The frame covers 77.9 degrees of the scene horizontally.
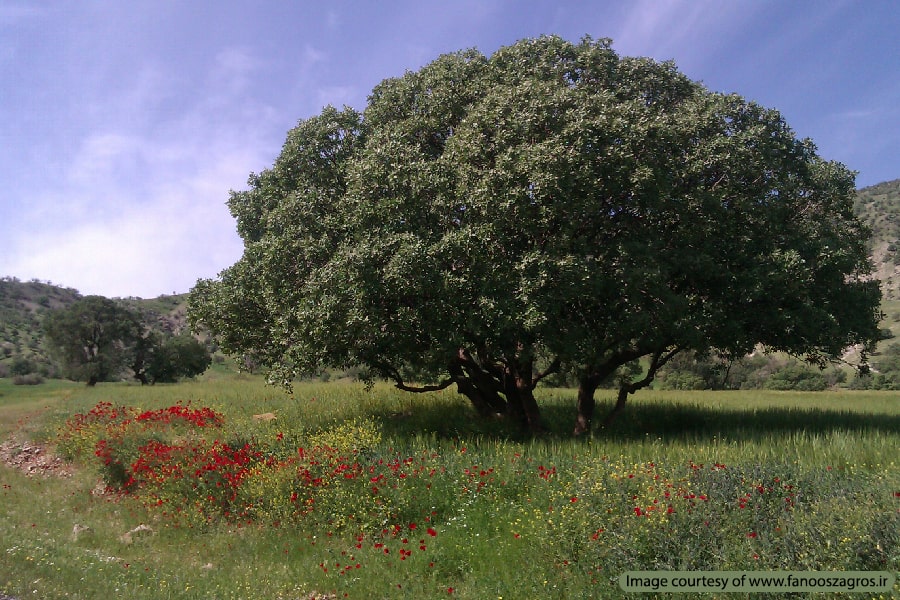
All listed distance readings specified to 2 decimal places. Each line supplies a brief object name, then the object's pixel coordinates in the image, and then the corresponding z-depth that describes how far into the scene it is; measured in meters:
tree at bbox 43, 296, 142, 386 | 47.47
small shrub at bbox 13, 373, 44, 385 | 51.03
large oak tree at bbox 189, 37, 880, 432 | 11.79
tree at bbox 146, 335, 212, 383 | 51.66
